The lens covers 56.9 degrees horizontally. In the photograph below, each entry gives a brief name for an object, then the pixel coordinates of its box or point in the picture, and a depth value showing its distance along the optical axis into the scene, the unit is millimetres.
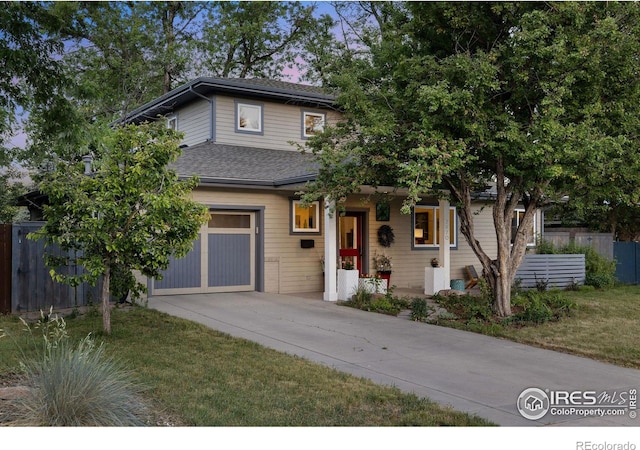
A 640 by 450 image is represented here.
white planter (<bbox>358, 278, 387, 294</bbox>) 13602
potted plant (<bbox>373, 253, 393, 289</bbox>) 16078
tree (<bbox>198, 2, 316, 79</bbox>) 28734
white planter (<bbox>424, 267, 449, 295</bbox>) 15047
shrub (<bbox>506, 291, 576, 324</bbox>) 10430
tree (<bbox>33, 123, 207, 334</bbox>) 8328
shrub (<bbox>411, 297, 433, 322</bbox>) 11097
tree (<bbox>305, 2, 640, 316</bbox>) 9344
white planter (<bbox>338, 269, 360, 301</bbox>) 13398
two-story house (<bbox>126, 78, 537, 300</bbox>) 14078
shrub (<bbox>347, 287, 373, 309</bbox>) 12552
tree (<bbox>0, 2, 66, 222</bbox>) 7324
